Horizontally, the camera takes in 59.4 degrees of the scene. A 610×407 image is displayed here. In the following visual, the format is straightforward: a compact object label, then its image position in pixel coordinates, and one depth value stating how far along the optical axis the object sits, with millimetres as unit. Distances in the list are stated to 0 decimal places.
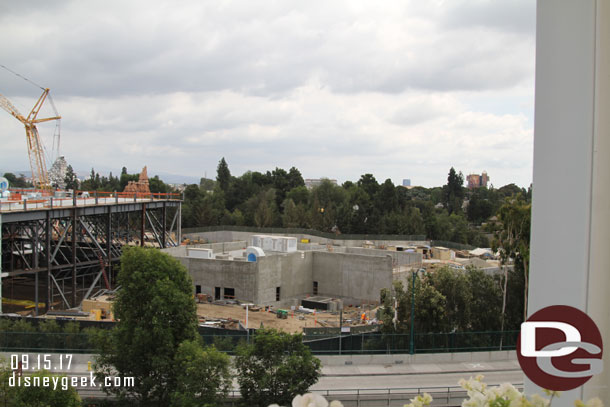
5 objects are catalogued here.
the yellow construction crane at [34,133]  84812
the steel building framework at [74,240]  42000
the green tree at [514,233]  35281
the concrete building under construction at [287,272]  44781
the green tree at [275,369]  20003
